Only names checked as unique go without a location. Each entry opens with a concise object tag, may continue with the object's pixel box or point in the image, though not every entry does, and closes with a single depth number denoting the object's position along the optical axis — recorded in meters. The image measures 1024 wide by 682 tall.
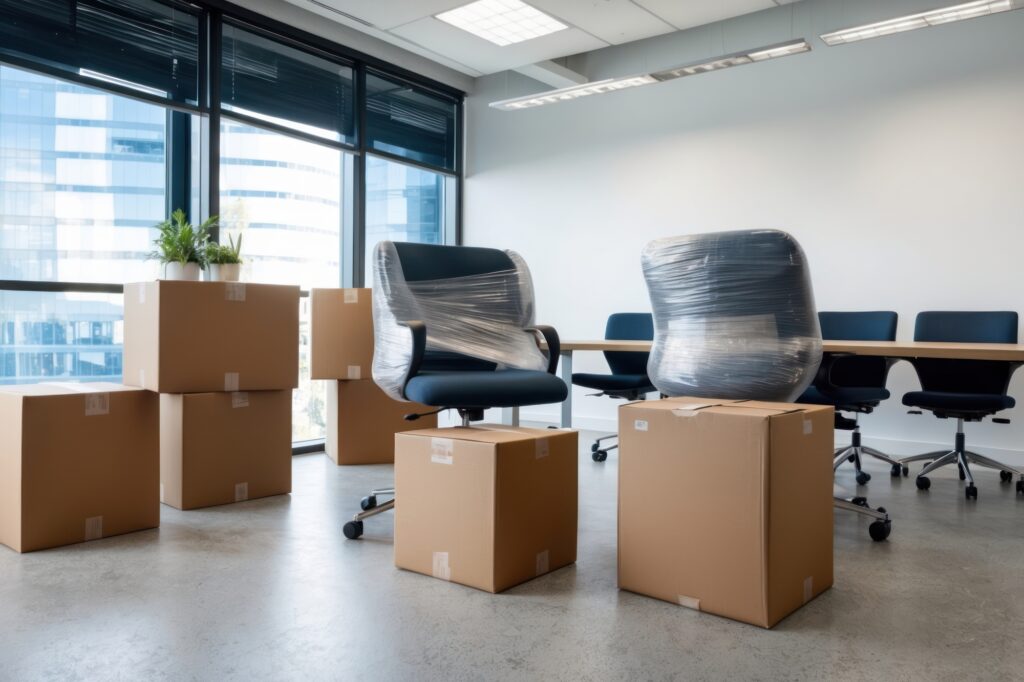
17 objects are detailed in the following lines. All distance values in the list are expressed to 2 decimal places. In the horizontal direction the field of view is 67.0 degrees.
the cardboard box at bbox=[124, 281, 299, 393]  2.91
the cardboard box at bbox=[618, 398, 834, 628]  1.79
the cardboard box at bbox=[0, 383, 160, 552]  2.38
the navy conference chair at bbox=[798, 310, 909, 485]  3.45
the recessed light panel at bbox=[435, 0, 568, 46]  4.53
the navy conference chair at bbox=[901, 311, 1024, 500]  3.45
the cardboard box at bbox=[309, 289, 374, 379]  4.04
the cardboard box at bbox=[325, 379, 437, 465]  4.16
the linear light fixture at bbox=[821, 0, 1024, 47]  3.59
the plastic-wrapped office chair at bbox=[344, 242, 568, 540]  2.46
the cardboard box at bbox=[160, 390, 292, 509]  3.00
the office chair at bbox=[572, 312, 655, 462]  4.30
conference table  2.57
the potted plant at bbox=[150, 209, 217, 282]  3.20
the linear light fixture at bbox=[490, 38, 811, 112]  4.20
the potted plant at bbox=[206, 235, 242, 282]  3.25
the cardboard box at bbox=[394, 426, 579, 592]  2.05
